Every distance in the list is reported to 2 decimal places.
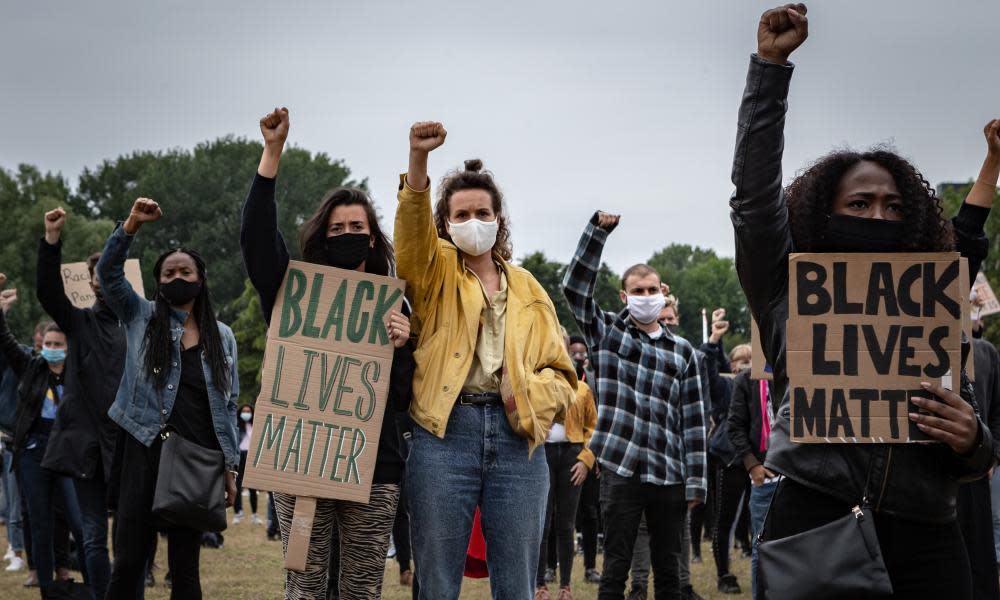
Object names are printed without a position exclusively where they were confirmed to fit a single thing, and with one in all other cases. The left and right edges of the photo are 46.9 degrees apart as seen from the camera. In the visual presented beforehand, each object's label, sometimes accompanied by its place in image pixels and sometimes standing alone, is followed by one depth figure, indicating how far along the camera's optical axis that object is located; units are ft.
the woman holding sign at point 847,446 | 11.16
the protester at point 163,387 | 20.52
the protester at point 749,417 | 32.22
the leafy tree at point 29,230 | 185.06
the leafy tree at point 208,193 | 207.72
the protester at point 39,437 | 31.32
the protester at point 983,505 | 20.11
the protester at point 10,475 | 37.52
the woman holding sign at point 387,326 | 17.25
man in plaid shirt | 25.72
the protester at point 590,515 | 39.42
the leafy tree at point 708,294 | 313.32
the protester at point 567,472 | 33.50
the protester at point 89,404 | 26.31
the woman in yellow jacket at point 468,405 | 15.92
